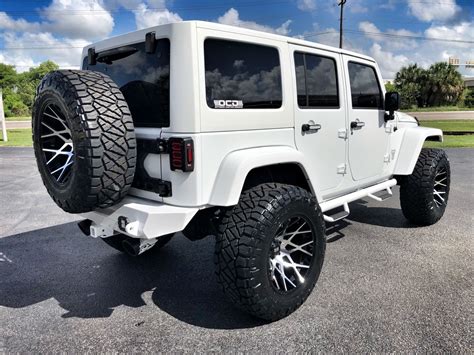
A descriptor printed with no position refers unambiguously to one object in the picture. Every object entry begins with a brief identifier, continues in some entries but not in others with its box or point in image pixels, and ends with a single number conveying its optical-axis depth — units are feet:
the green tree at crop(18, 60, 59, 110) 218.03
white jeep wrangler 8.23
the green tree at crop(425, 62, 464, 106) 137.28
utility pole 104.64
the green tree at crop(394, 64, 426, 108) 135.95
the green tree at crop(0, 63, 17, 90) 246.88
